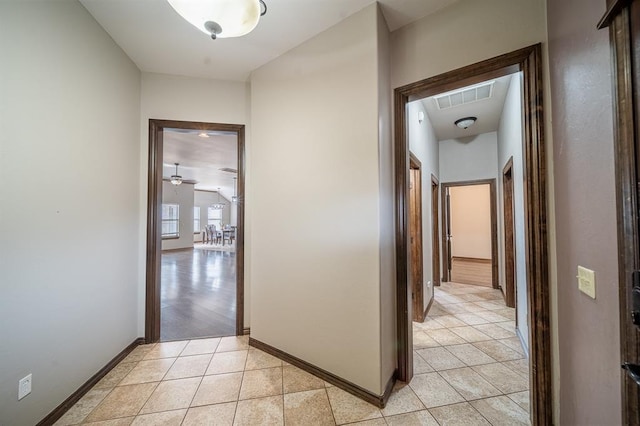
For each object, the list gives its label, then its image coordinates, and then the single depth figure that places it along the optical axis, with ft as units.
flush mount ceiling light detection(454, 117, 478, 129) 12.85
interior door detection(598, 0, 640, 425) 2.44
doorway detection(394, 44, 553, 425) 4.45
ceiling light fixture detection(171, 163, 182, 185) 24.66
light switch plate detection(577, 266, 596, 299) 3.20
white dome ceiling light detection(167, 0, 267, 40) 3.77
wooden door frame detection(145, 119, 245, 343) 8.13
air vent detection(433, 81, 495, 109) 9.77
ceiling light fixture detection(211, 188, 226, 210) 44.34
